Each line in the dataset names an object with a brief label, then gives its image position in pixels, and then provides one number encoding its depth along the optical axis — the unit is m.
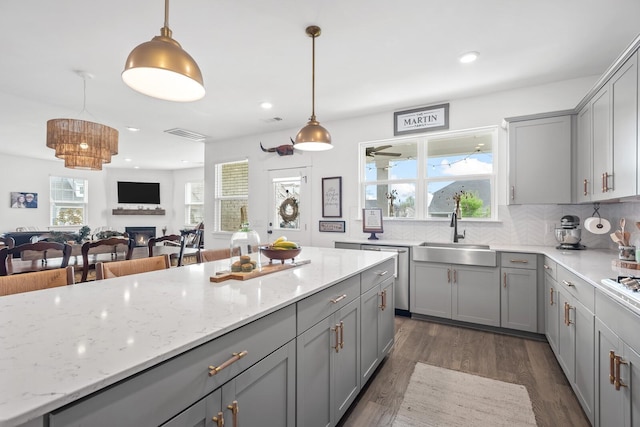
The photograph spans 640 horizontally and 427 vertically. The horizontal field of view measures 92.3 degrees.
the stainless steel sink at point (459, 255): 3.20
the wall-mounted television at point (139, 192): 9.41
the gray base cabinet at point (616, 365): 1.28
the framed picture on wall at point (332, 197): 4.66
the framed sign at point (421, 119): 3.93
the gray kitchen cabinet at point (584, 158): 2.70
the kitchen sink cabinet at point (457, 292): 3.21
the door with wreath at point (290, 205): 4.99
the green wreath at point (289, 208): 5.14
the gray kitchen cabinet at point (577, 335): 1.75
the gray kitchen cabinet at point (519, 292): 3.02
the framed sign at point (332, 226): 4.66
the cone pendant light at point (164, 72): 1.28
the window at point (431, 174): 3.82
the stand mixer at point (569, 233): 3.04
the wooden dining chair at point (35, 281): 1.47
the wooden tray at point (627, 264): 1.87
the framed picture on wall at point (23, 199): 7.28
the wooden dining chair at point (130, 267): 1.82
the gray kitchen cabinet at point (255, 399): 0.90
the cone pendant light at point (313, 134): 2.33
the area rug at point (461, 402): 1.89
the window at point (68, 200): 8.09
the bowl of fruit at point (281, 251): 1.98
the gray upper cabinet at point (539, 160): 3.09
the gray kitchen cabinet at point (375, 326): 2.07
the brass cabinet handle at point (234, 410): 0.98
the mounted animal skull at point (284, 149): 5.09
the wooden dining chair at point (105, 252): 2.88
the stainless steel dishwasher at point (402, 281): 3.68
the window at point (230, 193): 5.92
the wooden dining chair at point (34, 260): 2.51
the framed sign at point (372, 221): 4.19
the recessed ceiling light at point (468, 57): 2.78
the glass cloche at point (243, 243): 1.85
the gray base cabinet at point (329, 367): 1.39
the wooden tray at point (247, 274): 1.61
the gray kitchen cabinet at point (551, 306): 2.51
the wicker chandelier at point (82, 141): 3.24
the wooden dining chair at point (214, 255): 2.57
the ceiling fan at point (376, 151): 4.42
